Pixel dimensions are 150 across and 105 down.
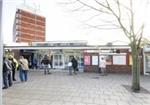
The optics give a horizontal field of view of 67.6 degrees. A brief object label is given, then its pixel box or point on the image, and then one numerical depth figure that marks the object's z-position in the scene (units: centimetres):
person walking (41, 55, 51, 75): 933
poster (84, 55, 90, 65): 1139
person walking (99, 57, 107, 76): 981
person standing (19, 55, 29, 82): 652
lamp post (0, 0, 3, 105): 197
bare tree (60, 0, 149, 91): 534
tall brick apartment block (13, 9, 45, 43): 3954
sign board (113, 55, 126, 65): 1105
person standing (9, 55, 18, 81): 623
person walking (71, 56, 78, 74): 967
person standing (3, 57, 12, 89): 519
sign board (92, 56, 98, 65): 1126
